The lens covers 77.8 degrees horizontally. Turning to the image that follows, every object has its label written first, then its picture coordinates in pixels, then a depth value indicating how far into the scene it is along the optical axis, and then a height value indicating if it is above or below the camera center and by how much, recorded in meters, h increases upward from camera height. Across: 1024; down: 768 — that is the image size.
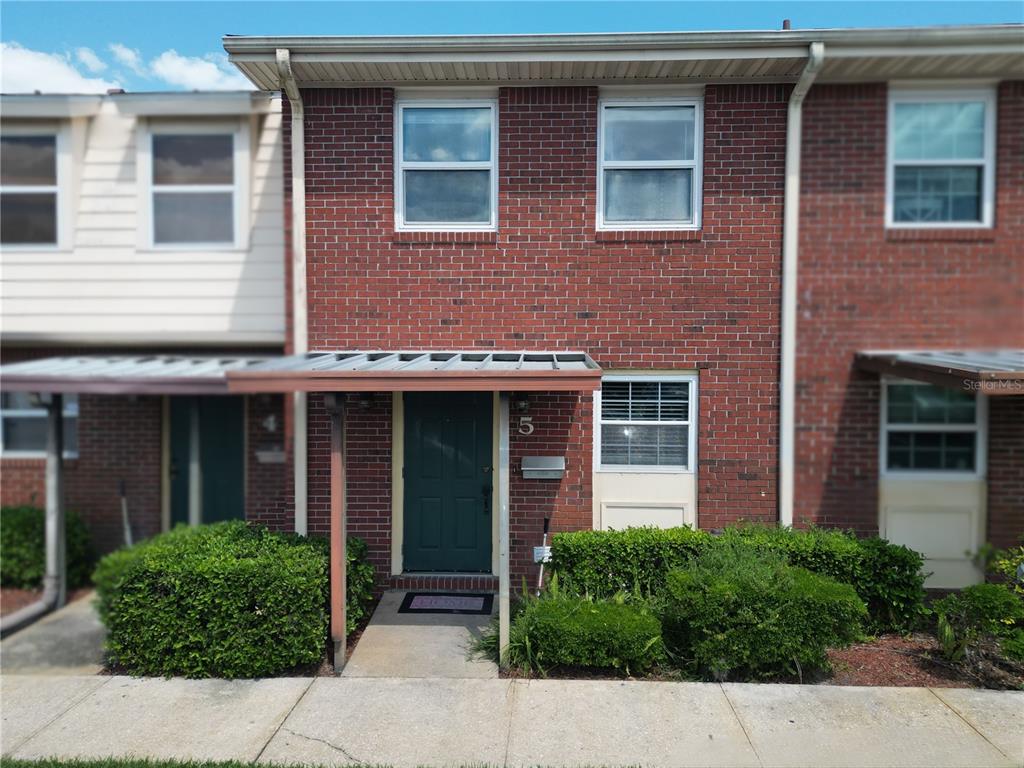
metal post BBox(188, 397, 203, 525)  7.91 -1.31
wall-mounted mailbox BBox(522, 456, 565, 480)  6.58 -0.96
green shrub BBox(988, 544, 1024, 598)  5.59 -1.68
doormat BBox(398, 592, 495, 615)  6.41 -2.37
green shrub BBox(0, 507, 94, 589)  7.28 -2.10
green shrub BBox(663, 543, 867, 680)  5.04 -1.94
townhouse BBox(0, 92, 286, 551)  7.32 +1.64
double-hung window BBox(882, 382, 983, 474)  6.73 -0.53
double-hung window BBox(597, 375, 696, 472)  6.70 -0.51
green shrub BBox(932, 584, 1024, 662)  5.21 -1.98
